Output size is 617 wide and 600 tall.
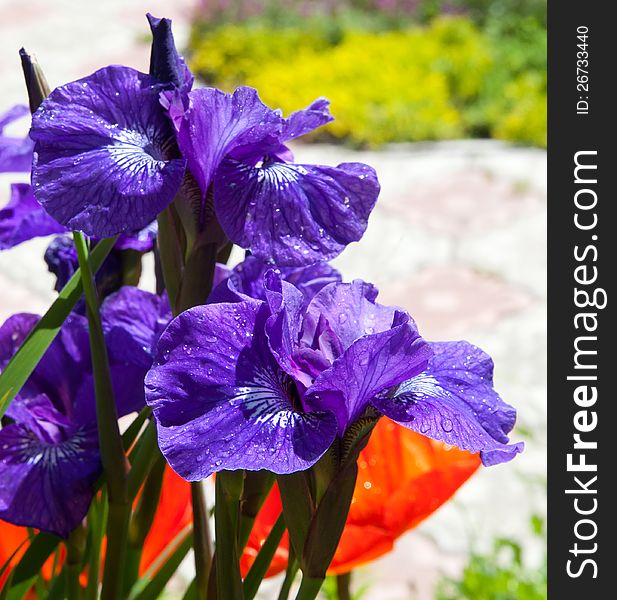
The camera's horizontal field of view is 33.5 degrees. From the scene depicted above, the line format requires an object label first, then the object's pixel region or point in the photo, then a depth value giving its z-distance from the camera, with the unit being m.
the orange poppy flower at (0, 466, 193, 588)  0.73
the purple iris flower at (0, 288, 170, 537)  0.56
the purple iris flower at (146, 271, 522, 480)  0.44
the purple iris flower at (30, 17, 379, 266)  0.49
